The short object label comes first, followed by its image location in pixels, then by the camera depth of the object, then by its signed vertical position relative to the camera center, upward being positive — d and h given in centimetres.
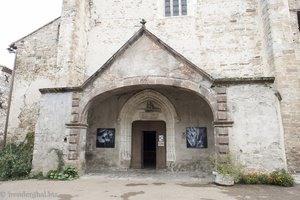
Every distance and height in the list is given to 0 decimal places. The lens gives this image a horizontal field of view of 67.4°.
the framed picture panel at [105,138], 1043 +22
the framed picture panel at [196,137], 970 +26
